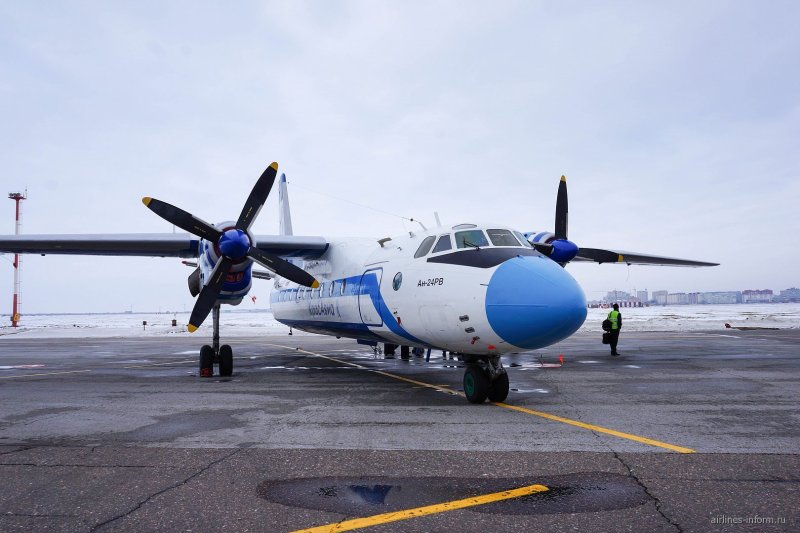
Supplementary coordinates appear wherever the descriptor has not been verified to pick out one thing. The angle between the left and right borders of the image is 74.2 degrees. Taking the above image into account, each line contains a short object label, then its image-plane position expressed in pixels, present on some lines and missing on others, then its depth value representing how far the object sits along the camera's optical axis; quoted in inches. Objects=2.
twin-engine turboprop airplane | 319.9
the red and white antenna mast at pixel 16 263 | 1905.1
